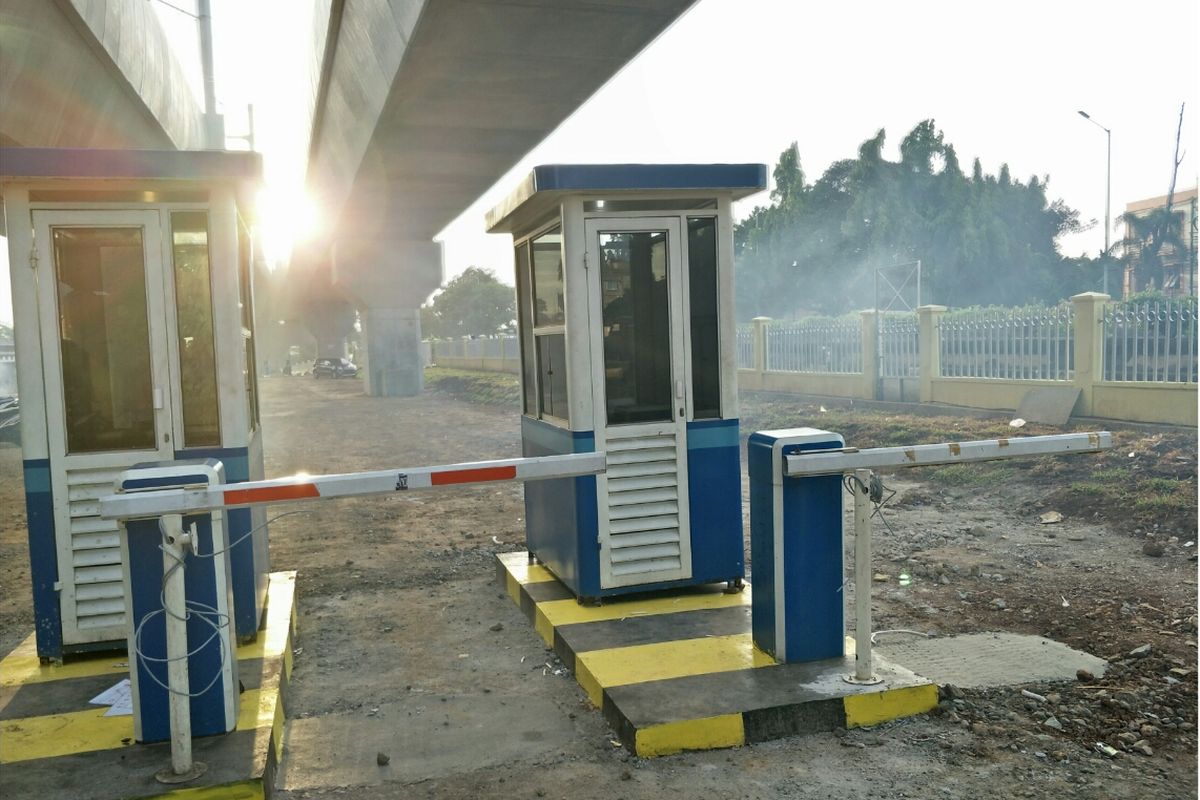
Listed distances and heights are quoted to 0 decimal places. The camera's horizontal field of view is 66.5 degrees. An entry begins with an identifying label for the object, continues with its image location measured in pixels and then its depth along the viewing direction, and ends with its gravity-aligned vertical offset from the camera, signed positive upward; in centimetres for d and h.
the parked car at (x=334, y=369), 5209 -84
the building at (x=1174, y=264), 3841 +272
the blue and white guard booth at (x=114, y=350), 448 +6
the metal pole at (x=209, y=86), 1656 +517
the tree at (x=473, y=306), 8012 +385
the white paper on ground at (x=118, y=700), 389 -149
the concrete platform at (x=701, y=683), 370 -150
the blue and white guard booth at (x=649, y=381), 507 -21
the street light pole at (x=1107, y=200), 3209 +477
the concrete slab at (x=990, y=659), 436 -165
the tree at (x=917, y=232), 4041 +471
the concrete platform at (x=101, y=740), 327 -150
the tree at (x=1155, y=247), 3900 +349
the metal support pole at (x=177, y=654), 325 -106
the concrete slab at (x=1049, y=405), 1271 -106
